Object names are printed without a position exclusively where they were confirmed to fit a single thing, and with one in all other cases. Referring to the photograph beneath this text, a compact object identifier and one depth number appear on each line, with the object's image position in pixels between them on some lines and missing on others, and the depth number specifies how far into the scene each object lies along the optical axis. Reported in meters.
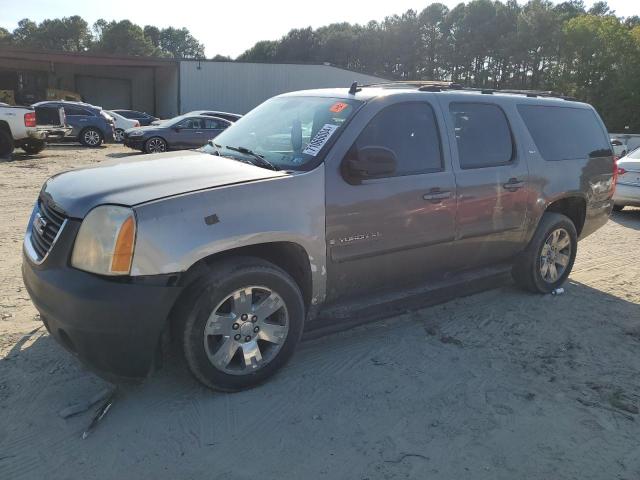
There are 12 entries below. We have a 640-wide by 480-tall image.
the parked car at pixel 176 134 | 16.49
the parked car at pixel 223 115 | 18.67
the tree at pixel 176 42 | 141.50
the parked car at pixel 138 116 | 27.75
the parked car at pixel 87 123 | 18.78
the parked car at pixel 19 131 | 13.42
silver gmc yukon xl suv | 2.87
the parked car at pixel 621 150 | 18.44
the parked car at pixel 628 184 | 9.80
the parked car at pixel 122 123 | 22.80
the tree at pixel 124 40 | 98.19
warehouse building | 35.88
